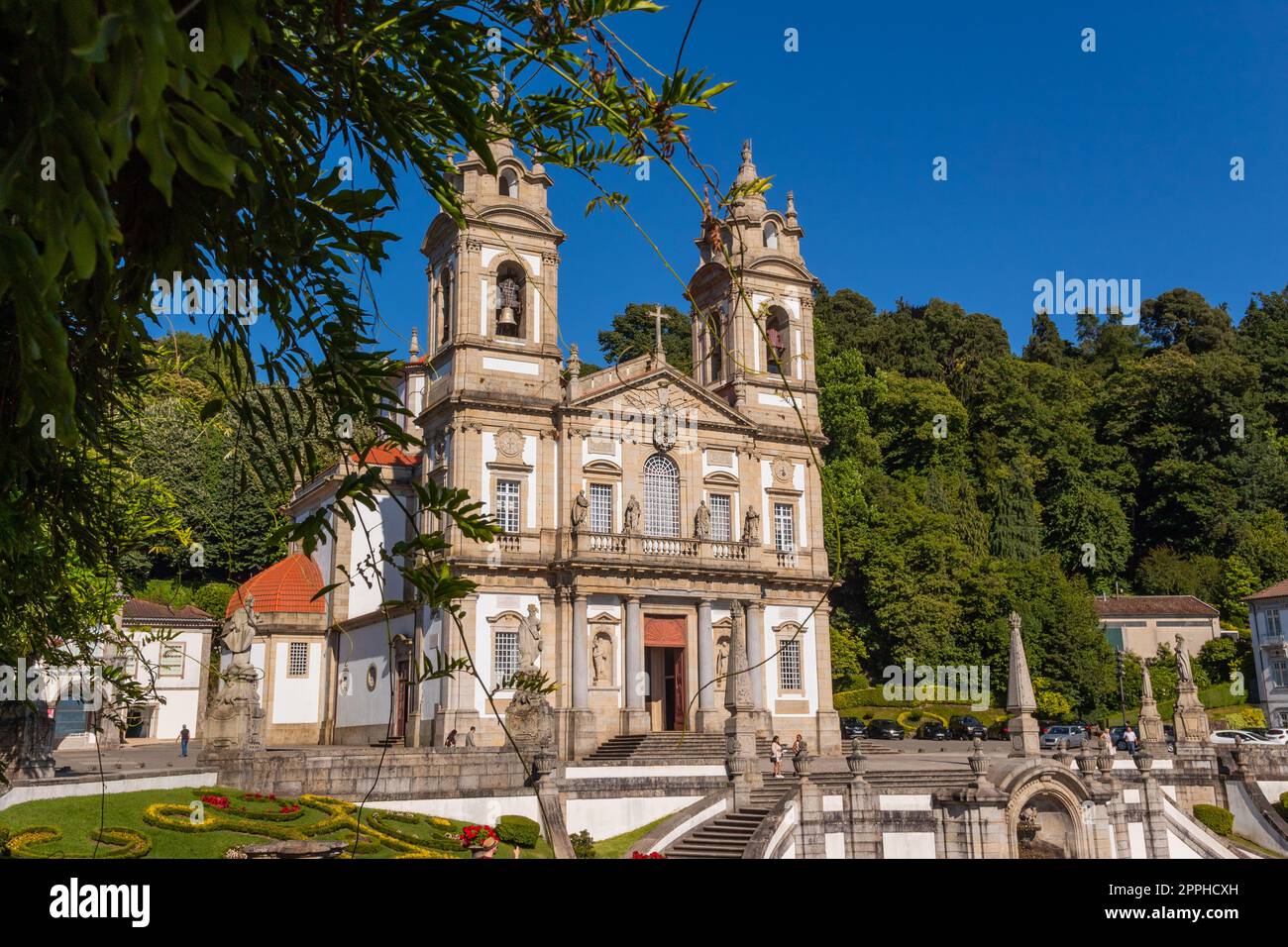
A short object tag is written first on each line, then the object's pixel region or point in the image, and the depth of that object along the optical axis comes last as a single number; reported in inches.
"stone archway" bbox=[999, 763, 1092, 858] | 970.1
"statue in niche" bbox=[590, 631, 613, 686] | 1290.6
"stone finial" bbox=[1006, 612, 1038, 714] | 1096.2
